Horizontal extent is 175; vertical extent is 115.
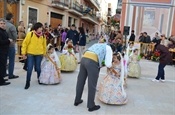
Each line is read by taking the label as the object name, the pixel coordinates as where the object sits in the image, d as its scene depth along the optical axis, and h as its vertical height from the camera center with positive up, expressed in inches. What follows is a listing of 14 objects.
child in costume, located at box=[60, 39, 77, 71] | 207.5 -23.1
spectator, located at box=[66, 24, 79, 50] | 292.2 +12.3
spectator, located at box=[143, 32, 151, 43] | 379.7 +12.9
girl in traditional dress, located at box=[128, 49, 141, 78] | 204.1 -31.6
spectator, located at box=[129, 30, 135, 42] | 396.6 +14.8
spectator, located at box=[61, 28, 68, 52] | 355.8 +7.9
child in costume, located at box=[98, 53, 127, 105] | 128.4 -35.1
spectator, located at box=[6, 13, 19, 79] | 165.3 -6.5
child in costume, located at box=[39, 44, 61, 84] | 160.5 -29.1
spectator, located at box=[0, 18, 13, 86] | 146.1 -8.9
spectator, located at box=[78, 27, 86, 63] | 272.4 +0.4
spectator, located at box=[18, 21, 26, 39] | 241.8 +12.1
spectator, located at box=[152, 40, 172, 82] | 193.1 -15.6
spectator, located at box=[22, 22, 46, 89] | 146.6 -7.0
